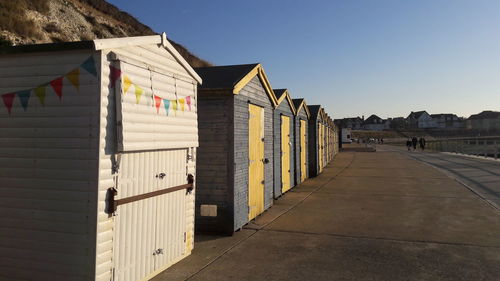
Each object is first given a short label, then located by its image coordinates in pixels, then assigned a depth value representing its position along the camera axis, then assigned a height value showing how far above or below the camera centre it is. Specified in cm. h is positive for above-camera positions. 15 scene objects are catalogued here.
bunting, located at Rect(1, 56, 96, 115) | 399 +75
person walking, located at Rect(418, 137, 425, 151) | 4182 +70
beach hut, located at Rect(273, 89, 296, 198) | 1109 +21
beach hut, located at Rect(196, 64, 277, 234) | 725 -9
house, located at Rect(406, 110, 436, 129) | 15325 +1233
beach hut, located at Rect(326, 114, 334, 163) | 2536 +80
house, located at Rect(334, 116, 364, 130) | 17294 +1354
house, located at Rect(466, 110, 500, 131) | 14150 +1153
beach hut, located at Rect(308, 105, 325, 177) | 1765 +45
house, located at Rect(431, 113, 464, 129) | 15521 +1298
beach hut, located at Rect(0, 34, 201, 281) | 390 -9
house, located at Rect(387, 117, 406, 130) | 15695 +1198
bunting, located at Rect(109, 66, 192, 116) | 417 +78
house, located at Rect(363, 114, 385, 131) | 16788 +1289
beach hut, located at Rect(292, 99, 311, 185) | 1445 +43
